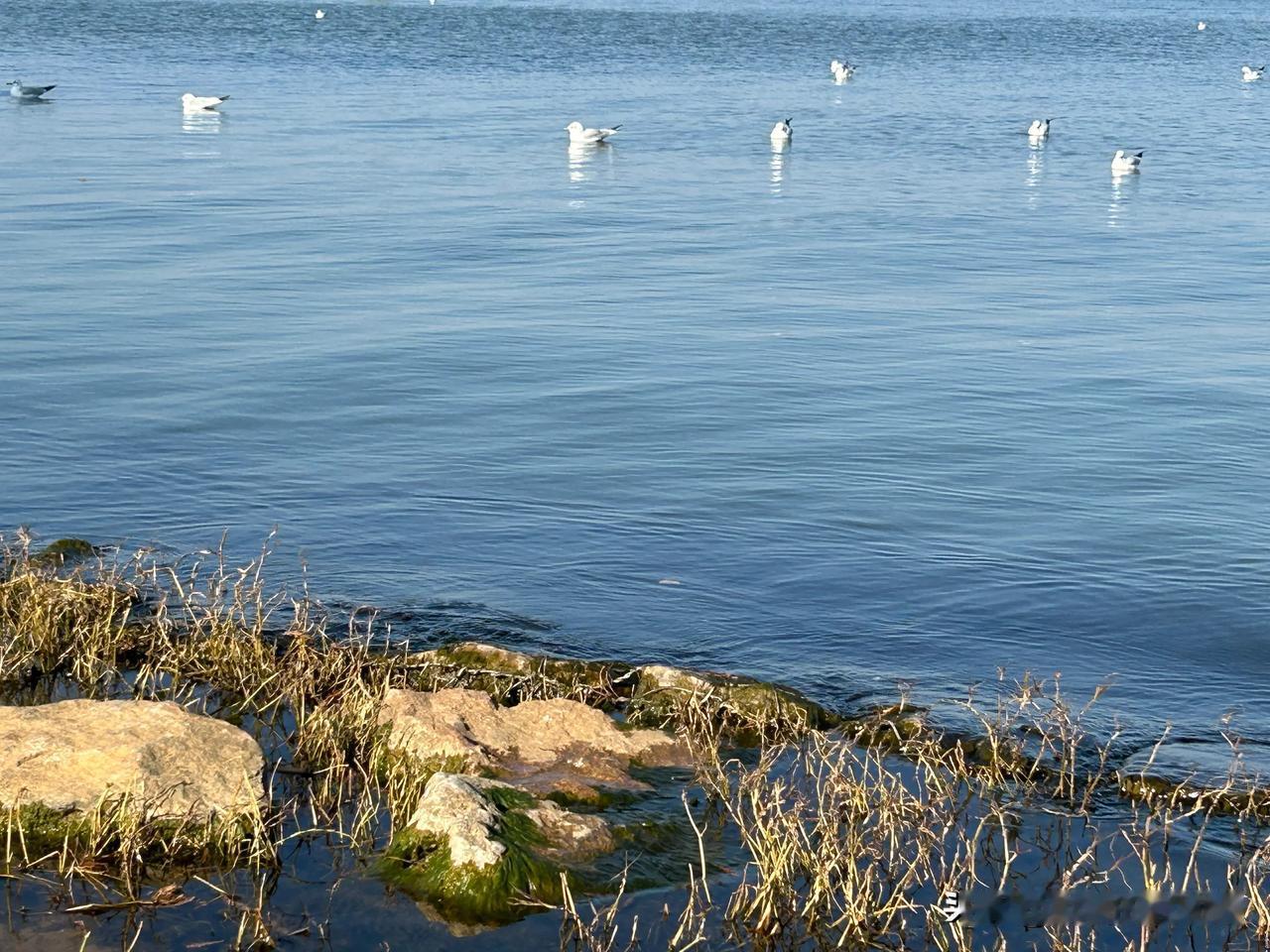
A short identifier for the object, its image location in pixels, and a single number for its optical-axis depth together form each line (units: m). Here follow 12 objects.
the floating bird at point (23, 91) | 39.31
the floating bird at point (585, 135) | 34.31
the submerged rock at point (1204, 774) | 7.63
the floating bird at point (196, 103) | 38.38
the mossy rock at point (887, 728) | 8.29
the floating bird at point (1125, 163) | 32.88
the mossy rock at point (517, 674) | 8.61
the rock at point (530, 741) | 7.54
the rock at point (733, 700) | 8.30
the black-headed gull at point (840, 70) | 51.00
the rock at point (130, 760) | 6.80
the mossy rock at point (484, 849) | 6.61
